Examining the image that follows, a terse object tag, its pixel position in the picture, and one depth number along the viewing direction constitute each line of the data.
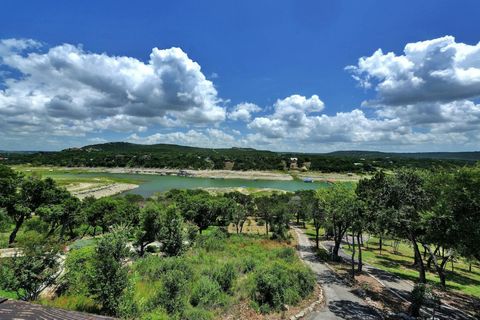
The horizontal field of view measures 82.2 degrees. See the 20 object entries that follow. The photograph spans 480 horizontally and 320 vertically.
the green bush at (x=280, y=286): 18.22
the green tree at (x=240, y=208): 55.03
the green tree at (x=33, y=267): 13.45
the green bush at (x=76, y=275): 15.98
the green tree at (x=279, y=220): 48.13
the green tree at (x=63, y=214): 38.38
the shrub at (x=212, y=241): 34.38
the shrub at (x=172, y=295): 14.89
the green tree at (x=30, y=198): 35.00
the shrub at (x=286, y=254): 30.75
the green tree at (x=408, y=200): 19.52
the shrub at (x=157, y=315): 11.49
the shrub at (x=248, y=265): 24.68
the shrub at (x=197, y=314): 14.51
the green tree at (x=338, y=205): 29.58
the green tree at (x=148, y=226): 31.22
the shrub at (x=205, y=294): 17.12
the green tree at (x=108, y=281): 13.12
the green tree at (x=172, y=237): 29.12
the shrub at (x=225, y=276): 19.72
